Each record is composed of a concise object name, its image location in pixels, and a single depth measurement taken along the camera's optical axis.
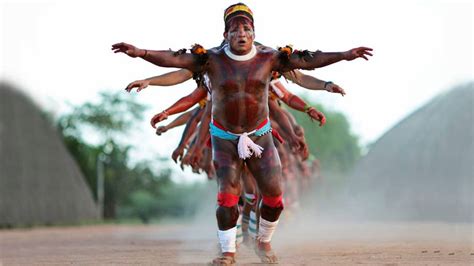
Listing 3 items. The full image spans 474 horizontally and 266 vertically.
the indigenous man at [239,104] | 8.09
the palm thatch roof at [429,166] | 33.69
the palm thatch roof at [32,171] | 37.28
